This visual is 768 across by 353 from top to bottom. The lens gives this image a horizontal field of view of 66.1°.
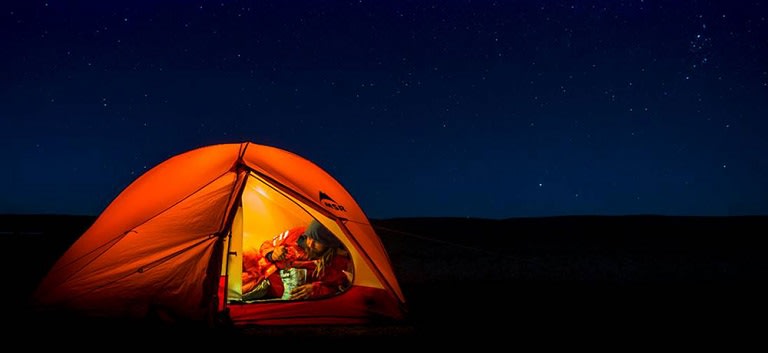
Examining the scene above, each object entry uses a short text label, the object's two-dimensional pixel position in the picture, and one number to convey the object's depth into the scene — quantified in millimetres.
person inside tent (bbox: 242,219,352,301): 6957
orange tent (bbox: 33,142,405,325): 5773
